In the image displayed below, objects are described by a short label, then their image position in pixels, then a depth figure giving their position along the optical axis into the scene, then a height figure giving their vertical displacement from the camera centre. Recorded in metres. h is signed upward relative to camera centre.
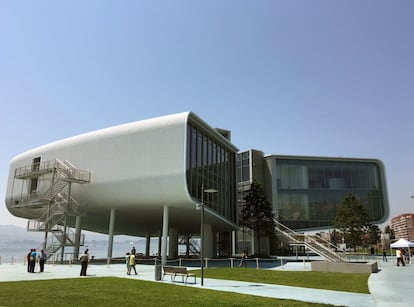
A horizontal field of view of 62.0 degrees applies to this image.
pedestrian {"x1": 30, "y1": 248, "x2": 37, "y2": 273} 24.53 -1.61
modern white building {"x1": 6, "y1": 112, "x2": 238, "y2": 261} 32.53 +6.30
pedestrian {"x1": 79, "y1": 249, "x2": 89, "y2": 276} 21.81 -1.60
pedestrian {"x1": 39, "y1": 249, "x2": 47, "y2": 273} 25.59 -1.60
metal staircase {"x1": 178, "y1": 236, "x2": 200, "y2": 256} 62.47 -1.15
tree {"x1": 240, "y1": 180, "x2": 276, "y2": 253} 44.94 +3.20
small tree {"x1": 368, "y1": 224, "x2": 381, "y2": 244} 48.01 +0.64
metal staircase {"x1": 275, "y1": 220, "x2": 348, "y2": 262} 31.81 -0.39
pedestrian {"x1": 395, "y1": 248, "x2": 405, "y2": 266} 30.29 -1.49
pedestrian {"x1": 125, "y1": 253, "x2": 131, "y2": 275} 22.98 -1.93
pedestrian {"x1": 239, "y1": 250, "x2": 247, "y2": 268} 28.87 -2.13
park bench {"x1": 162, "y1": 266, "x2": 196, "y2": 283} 18.88 -1.78
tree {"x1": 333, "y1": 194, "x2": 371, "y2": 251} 45.41 +2.48
